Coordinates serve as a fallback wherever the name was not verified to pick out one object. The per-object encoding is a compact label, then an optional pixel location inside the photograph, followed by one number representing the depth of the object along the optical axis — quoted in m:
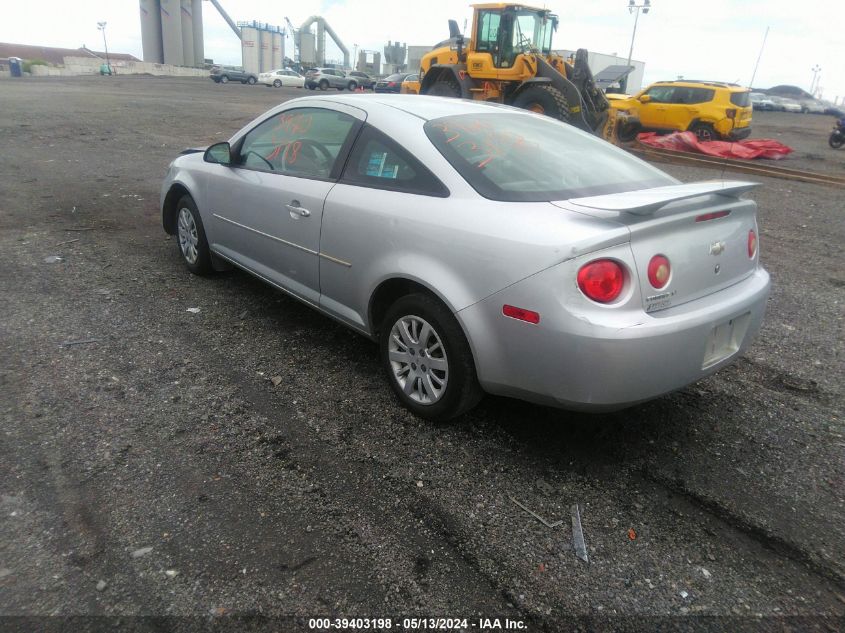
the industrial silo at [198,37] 80.00
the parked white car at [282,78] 47.28
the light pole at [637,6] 46.00
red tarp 14.09
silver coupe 2.45
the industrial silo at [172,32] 73.56
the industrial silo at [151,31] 72.69
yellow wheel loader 12.94
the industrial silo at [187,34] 77.46
